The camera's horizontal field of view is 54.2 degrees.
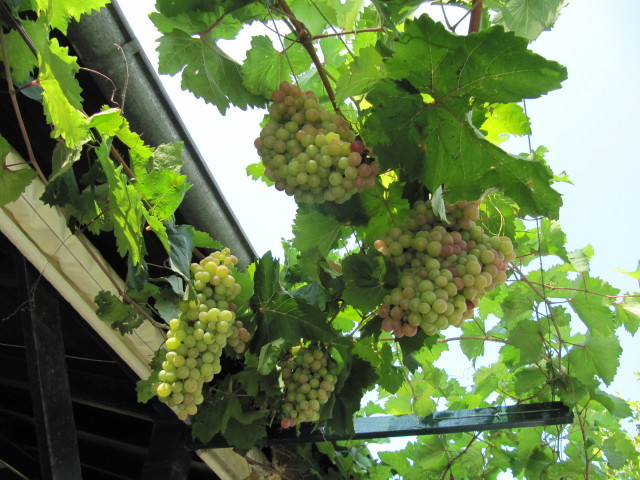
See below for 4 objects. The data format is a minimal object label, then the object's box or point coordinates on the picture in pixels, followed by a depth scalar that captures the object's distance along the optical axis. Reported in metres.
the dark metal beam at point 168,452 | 2.32
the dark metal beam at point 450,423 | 2.35
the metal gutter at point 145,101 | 1.62
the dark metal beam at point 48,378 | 1.90
